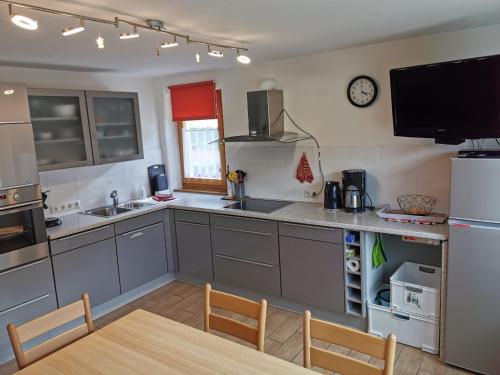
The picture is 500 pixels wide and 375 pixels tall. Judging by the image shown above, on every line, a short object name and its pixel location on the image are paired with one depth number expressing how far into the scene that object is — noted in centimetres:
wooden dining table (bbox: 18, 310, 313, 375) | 150
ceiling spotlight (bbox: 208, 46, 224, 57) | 255
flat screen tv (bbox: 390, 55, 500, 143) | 233
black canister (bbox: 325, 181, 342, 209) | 329
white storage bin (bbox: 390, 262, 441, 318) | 263
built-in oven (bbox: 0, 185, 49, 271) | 279
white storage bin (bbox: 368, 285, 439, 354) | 266
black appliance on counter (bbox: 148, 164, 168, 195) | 448
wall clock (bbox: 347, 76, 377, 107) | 316
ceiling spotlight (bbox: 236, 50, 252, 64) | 260
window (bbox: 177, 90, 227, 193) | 434
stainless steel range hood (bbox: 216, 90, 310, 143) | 347
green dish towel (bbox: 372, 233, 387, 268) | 301
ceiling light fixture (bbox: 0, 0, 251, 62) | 152
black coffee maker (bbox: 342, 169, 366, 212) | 315
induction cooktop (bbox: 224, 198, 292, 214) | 367
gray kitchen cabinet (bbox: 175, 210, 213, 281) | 374
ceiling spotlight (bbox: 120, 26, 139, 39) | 195
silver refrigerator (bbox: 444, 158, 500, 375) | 226
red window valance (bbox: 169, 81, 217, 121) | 414
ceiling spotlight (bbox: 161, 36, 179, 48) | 225
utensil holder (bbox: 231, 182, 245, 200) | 403
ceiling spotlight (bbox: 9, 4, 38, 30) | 148
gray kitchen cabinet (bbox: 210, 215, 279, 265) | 329
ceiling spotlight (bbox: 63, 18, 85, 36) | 172
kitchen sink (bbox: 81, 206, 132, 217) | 385
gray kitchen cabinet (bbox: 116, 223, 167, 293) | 357
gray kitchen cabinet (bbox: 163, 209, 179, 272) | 397
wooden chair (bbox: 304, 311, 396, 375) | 142
